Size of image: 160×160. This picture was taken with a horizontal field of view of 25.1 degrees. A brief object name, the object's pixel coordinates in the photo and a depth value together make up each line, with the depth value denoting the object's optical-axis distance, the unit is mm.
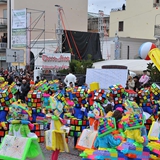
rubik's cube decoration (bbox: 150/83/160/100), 10766
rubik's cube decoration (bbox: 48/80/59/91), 12110
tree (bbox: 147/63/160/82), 17828
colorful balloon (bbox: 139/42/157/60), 12719
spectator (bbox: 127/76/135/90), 14659
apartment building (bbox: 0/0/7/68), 39656
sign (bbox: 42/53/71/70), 23375
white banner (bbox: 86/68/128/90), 17375
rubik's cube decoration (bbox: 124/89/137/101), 10076
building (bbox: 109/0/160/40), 38219
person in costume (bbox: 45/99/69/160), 7578
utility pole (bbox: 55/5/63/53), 26594
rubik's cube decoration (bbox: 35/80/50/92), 11203
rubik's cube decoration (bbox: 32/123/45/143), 8336
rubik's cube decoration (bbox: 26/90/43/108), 9716
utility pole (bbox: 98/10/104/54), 33844
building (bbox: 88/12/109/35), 51062
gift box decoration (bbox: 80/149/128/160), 5995
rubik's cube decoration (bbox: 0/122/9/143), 8312
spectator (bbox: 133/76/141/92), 14767
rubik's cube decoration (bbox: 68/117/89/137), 8789
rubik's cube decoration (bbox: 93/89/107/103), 9117
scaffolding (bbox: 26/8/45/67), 28542
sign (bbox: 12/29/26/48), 28625
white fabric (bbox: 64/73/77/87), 16562
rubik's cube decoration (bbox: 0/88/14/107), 8806
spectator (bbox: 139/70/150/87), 15690
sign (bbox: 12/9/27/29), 28406
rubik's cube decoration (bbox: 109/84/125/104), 9777
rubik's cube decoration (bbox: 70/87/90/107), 9062
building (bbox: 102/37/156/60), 33750
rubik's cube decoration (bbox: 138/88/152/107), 10125
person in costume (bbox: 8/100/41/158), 7207
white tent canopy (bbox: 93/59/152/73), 23069
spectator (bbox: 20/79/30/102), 14891
